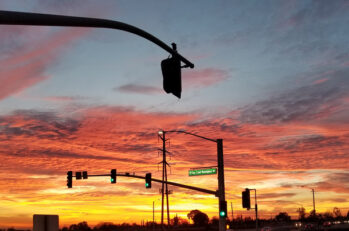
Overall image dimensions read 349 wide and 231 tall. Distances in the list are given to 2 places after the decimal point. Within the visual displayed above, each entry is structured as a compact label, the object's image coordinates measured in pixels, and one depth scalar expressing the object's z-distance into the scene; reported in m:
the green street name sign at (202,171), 29.31
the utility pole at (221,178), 28.52
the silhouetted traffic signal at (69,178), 34.00
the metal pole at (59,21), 5.86
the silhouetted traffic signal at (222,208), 29.16
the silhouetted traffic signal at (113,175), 34.12
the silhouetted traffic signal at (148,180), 32.91
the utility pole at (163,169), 59.20
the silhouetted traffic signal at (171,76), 9.04
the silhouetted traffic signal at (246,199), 30.58
